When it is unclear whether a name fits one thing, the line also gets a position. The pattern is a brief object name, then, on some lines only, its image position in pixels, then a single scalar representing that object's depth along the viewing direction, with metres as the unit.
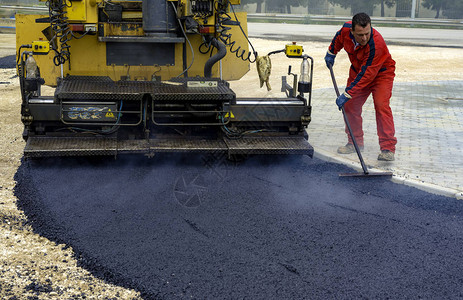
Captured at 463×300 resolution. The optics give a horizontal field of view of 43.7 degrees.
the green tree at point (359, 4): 50.62
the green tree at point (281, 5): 54.12
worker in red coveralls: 6.42
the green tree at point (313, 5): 54.84
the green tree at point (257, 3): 54.38
